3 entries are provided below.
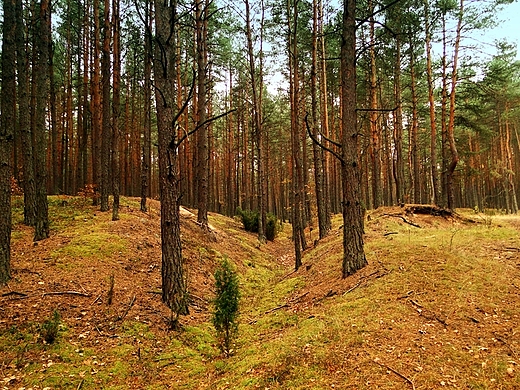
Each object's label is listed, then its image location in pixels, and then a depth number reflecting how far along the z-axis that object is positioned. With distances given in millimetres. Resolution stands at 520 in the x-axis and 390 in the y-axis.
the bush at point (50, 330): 4312
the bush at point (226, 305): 4684
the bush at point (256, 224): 18516
